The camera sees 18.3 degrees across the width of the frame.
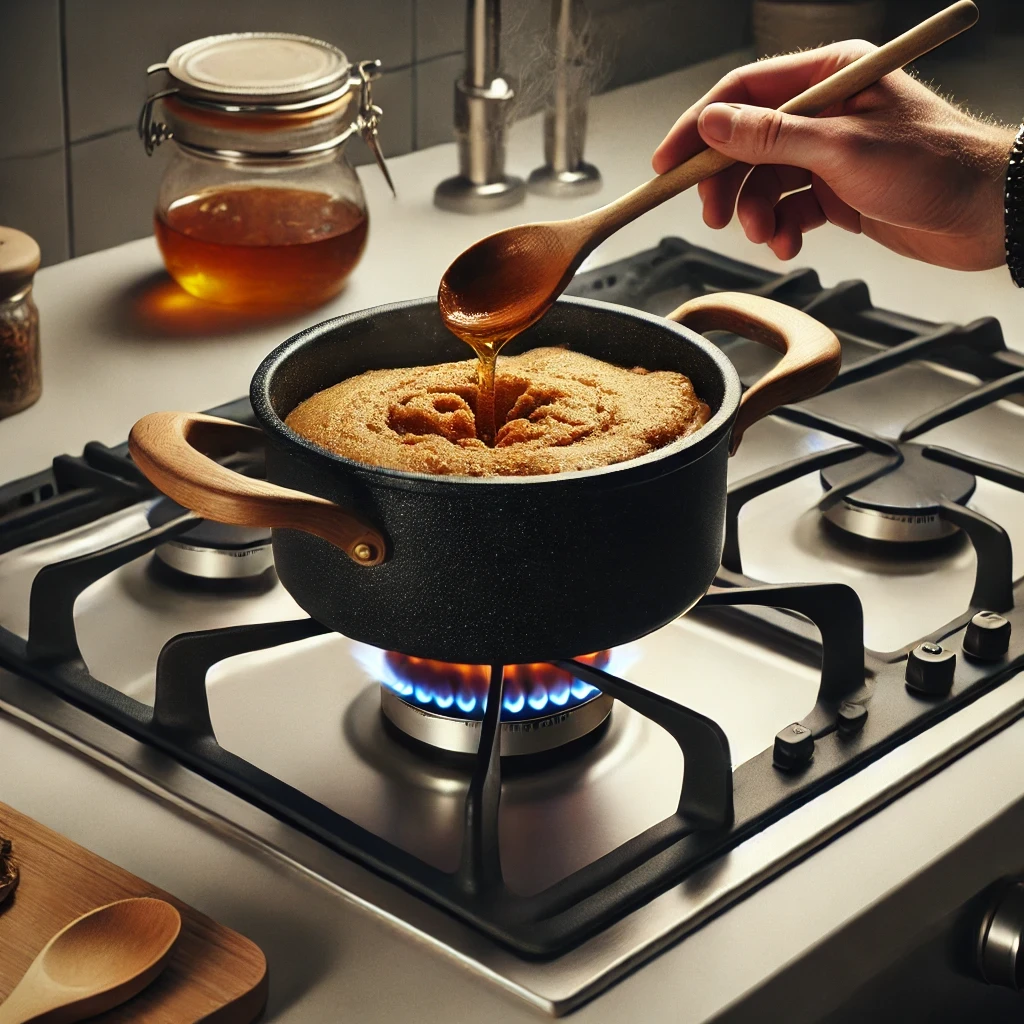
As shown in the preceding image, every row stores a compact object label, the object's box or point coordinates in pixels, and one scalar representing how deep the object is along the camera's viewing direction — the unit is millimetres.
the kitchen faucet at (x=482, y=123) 1643
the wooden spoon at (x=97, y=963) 1074
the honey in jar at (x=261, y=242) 1495
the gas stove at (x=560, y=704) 1147
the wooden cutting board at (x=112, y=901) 1088
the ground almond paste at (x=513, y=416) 1175
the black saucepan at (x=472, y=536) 1126
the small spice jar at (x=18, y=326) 1388
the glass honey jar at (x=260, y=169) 1464
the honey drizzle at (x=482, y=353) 1221
